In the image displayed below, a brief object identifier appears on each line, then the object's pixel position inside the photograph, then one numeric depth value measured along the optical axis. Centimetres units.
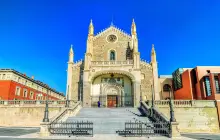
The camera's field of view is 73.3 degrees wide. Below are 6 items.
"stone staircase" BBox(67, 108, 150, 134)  1210
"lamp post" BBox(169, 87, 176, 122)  1080
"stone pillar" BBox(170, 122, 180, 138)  1034
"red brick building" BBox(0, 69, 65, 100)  2596
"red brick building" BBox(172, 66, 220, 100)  1839
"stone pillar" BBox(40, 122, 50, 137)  1055
